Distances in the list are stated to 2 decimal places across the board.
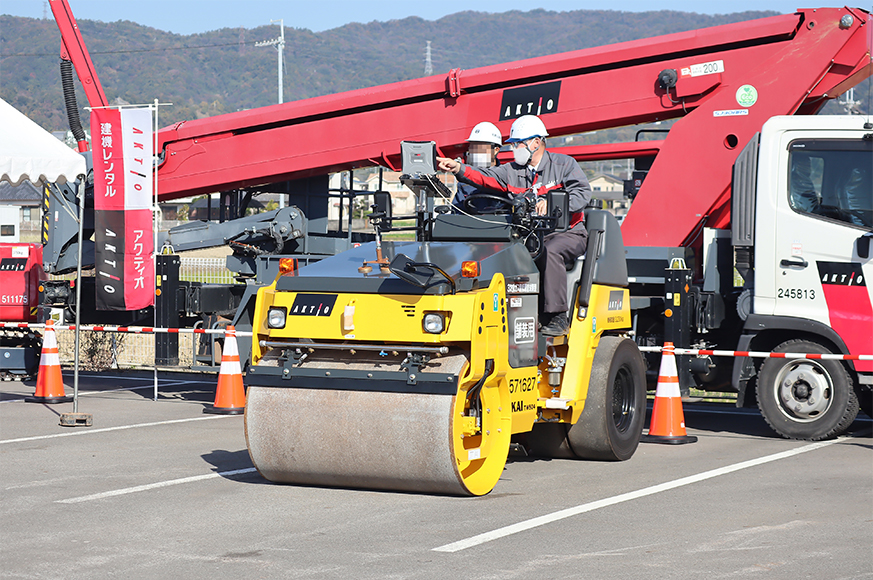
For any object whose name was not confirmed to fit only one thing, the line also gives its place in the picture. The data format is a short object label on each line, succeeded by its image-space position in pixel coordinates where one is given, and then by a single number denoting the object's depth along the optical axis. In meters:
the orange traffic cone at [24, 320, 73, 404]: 12.98
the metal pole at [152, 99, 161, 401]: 13.39
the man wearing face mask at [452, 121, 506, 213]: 9.84
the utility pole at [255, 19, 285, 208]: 53.15
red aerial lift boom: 10.41
